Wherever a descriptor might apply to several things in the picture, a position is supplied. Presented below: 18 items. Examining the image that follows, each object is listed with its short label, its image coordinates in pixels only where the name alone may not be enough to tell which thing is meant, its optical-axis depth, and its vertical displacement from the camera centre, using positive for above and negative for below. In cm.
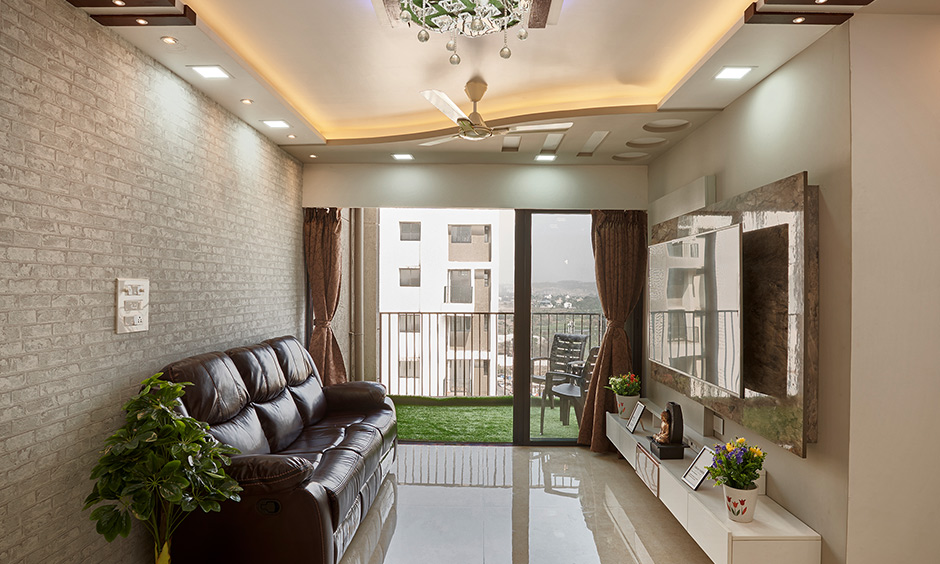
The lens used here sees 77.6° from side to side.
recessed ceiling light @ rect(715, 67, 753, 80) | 298 +112
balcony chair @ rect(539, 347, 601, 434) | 550 -96
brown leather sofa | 273 -99
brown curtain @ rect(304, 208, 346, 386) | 538 +10
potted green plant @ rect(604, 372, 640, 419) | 492 -87
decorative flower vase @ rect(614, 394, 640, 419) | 490 -98
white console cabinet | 256 -111
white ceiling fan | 308 +98
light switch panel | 269 -9
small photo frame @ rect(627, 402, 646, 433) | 444 -98
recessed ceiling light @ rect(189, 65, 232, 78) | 307 +114
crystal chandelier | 207 +99
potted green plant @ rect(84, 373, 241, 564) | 228 -74
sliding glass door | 544 -31
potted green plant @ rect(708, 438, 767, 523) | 268 -87
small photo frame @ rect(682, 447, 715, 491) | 312 -98
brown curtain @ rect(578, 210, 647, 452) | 530 +4
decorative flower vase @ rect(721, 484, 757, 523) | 267 -99
